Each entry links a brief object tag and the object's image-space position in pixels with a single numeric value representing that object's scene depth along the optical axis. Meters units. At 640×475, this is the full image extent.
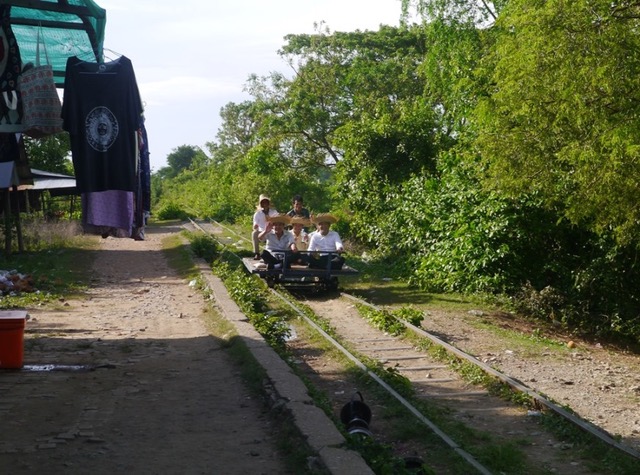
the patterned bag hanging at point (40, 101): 8.80
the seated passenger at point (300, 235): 18.20
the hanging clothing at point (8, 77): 8.58
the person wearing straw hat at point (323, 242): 18.16
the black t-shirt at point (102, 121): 9.05
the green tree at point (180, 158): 118.02
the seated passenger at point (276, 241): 18.47
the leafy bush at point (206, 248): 25.71
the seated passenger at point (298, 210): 19.74
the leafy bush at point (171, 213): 54.09
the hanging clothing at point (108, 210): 10.02
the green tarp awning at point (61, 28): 9.39
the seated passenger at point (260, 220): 20.06
